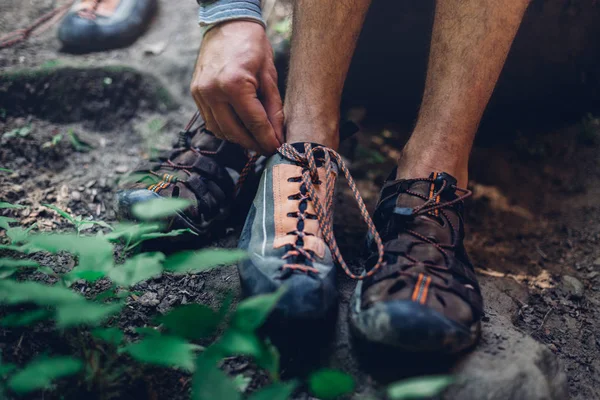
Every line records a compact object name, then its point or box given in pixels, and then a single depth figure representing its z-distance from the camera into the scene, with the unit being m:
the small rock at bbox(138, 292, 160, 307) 0.89
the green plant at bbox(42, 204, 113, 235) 0.86
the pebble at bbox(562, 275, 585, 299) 0.98
